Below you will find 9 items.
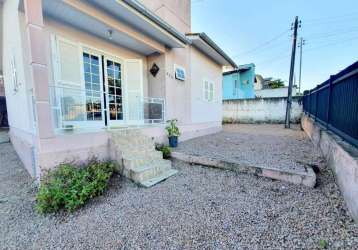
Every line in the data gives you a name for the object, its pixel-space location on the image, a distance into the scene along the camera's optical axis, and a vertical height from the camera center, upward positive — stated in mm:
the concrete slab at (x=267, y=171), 2709 -1120
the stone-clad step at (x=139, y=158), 3235 -992
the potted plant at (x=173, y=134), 5246 -715
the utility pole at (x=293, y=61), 9281 +2645
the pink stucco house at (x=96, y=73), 3016 +1078
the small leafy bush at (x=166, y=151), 4449 -1042
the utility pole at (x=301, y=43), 20650 +8111
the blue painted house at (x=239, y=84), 15492 +2441
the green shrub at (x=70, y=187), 2445 -1151
